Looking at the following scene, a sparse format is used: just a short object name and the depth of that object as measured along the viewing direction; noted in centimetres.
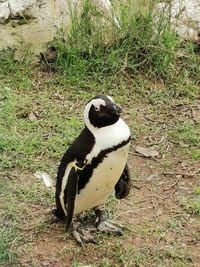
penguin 321
